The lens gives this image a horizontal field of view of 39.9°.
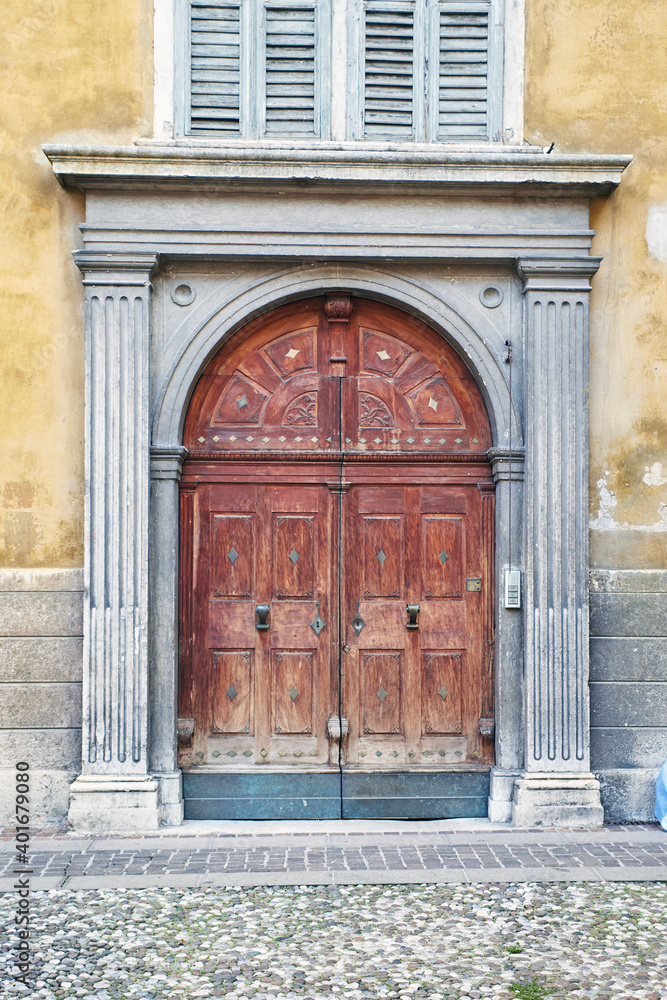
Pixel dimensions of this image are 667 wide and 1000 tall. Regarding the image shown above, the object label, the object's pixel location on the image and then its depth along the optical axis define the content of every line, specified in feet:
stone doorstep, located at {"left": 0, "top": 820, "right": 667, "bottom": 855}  18.57
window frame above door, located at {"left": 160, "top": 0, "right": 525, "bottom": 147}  20.24
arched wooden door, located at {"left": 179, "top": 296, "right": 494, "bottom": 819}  20.48
